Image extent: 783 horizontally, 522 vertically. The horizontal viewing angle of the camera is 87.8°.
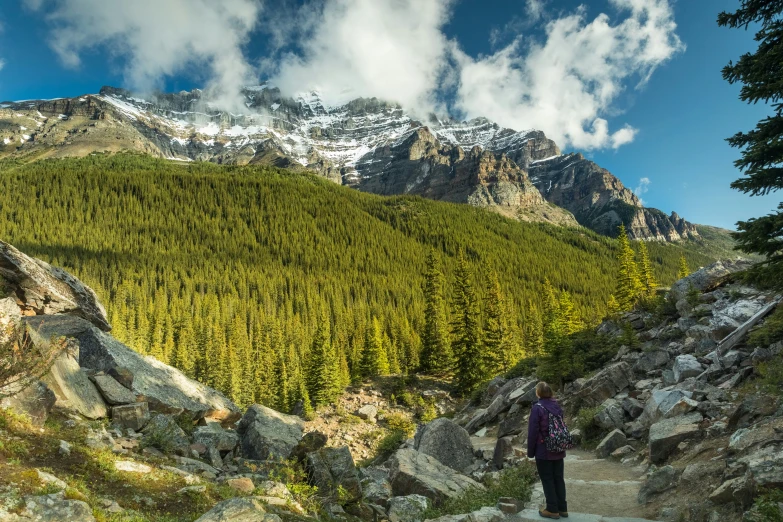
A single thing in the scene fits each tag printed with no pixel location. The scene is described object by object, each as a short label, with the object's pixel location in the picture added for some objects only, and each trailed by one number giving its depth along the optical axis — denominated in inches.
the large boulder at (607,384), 685.3
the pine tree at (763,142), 397.7
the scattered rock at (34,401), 303.4
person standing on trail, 301.6
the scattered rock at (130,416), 415.8
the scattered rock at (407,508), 339.9
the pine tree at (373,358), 2140.7
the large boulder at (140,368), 524.1
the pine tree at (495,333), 1679.4
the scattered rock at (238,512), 212.4
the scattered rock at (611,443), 499.8
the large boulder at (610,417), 557.0
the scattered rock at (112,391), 442.0
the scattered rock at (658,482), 314.5
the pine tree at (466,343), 1660.9
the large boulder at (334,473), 386.0
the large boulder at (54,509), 189.3
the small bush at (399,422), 1399.9
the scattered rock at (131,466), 287.6
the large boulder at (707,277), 925.8
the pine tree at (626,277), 1864.3
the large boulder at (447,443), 609.3
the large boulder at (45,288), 565.7
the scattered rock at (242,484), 316.2
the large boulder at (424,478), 396.2
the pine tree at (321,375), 1772.9
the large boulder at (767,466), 216.7
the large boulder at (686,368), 558.6
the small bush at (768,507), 193.3
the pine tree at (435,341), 1991.9
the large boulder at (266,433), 492.1
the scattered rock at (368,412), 1600.6
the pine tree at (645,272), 1982.0
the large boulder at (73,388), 379.6
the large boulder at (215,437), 461.4
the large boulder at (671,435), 384.5
